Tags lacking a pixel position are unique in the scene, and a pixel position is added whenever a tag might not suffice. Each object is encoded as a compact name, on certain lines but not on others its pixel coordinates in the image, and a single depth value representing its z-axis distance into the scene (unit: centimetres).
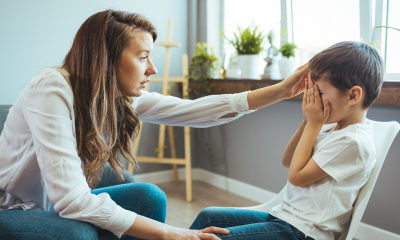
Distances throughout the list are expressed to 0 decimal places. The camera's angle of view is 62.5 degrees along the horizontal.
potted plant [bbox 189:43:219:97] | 269
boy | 95
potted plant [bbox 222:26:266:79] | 242
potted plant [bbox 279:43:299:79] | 219
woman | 86
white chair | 92
